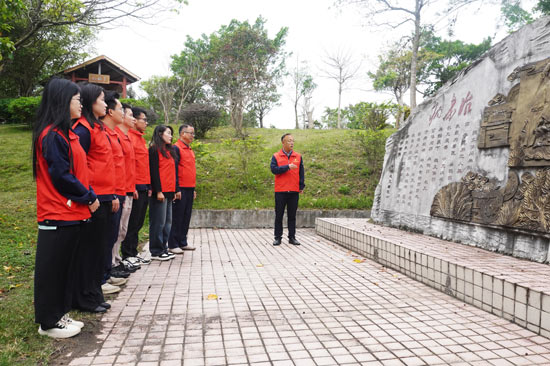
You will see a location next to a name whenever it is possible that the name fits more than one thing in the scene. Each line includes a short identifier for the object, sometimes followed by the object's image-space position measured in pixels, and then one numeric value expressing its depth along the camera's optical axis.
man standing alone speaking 6.23
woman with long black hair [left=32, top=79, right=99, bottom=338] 2.50
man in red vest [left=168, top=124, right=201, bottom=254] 5.46
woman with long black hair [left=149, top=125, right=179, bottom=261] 4.90
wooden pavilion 20.20
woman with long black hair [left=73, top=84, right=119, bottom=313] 3.01
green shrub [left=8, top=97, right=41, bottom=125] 16.91
